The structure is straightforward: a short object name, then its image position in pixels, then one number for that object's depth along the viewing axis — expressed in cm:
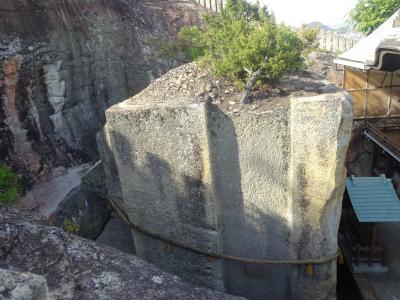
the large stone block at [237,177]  453
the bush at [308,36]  859
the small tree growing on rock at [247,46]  494
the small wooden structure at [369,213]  623
